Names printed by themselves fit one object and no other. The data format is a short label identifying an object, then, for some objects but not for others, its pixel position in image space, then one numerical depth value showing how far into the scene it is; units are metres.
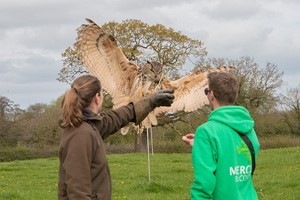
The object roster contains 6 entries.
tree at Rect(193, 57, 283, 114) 39.38
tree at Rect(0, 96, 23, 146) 38.94
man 3.88
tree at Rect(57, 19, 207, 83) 33.41
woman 4.06
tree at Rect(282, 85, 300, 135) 40.25
